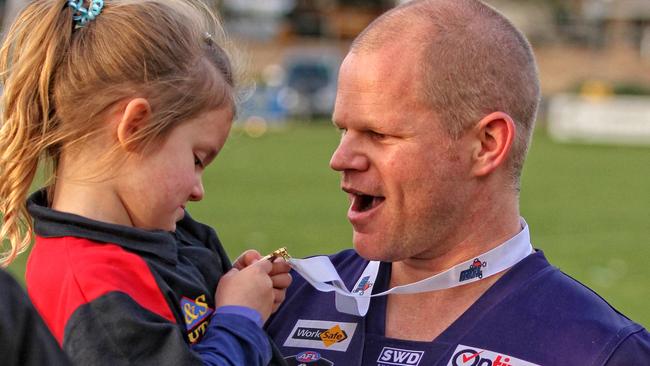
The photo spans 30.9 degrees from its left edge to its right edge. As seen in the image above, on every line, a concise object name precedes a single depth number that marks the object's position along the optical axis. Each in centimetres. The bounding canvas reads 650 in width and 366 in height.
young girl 275
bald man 314
